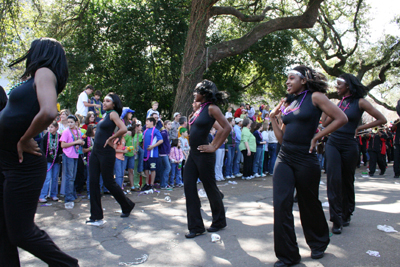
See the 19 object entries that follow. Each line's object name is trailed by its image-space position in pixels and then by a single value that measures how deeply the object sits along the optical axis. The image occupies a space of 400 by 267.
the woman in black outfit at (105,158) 5.25
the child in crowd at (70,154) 7.16
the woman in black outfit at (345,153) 4.85
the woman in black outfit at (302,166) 3.55
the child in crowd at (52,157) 7.29
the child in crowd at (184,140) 10.20
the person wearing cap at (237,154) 11.50
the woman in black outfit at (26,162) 2.56
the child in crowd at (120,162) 8.14
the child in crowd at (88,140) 8.19
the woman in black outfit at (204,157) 4.69
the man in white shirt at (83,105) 10.40
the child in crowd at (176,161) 9.63
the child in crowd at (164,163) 9.22
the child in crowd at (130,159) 8.71
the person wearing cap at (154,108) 11.06
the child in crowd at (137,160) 8.98
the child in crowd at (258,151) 11.69
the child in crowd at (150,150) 8.89
